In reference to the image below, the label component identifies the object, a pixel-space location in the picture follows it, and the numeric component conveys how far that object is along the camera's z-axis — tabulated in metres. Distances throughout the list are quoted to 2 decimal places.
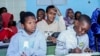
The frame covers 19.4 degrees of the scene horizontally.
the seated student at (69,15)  7.72
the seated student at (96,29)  4.10
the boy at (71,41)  3.18
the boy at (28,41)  3.10
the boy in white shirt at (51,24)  4.79
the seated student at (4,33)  4.55
